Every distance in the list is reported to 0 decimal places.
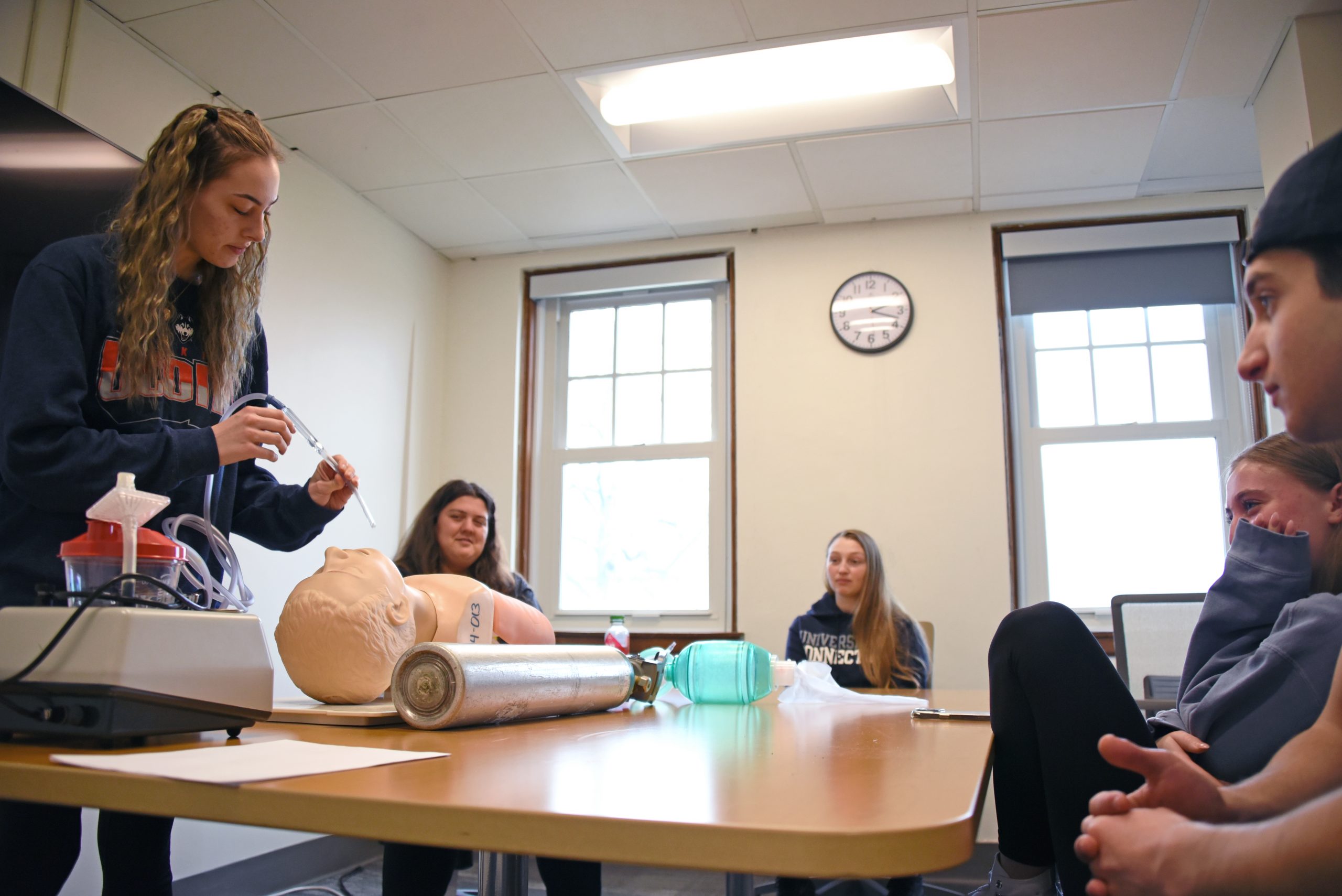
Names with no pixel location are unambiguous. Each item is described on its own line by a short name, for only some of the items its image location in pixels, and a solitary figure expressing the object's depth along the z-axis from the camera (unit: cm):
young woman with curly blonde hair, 102
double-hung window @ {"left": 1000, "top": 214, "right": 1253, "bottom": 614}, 380
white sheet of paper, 61
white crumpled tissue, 158
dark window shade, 385
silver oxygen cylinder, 94
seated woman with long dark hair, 294
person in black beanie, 52
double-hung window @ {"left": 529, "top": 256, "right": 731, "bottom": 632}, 429
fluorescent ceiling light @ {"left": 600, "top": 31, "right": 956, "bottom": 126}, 302
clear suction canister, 87
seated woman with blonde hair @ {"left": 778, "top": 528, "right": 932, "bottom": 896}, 299
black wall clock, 406
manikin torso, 106
